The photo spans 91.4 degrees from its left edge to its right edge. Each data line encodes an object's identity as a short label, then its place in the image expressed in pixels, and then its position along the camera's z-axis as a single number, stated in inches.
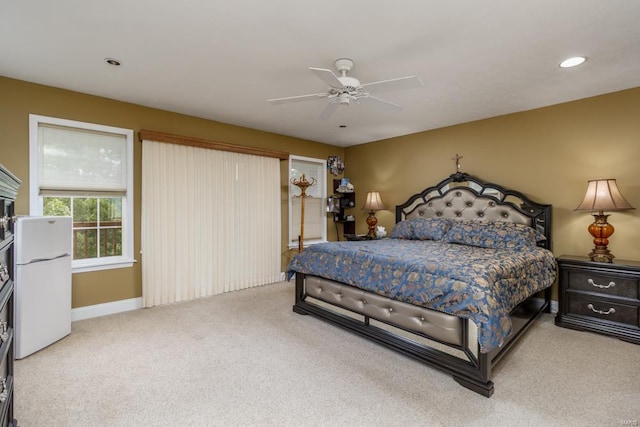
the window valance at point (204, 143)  146.6
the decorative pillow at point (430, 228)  161.9
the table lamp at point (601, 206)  119.4
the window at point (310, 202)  211.3
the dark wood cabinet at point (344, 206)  234.1
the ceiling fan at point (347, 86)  88.2
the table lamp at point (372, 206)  205.2
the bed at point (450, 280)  83.4
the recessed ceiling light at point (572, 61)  100.8
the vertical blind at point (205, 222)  150.6
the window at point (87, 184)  126.0
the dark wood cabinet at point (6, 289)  47.2
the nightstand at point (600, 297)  112.3
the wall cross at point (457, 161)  176.1
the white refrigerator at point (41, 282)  99.3
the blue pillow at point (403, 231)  172.7
